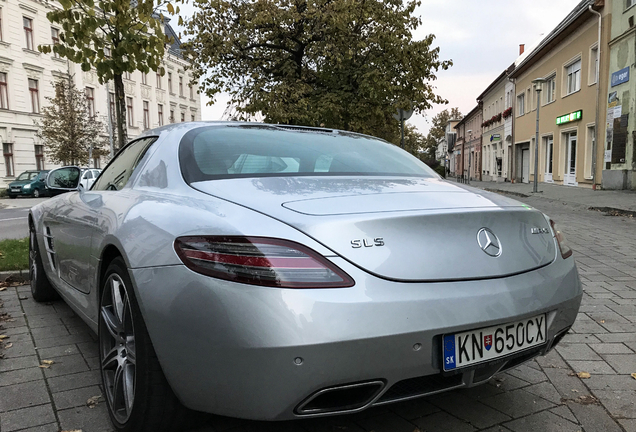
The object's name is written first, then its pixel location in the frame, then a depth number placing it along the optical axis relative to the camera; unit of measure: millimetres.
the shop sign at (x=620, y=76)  17891
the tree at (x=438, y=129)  89125
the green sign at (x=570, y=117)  21859
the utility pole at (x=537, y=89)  21188
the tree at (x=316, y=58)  18062
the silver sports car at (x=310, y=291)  1610
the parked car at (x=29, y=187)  24844
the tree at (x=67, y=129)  28453
